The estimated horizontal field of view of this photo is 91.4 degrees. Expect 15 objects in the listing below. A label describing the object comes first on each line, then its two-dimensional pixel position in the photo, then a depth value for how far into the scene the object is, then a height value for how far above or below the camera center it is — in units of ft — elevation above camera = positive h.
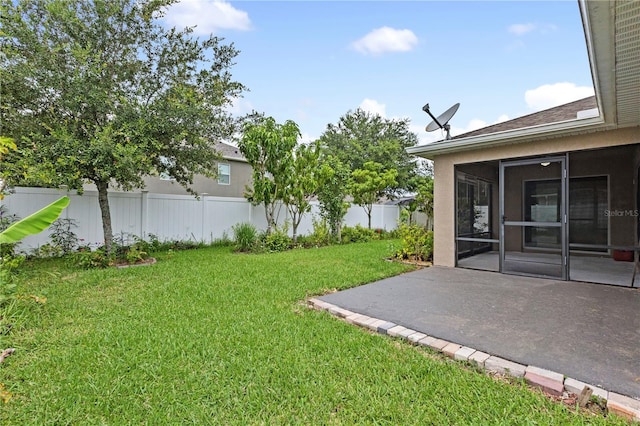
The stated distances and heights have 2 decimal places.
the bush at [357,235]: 41.72 -3.54
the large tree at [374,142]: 63.62 +14.82
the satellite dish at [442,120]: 25.38 +7.32
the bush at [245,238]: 32.09 -3.03
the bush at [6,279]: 11.41 -2.79
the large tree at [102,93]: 20.01 +8.17
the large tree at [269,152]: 32.32 +5.97
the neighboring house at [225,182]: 47.32 +4.51
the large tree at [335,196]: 39.96 +1.68
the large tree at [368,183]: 44.27 +3.78
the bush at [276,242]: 33.01 -3.49
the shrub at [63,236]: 25.25 -2.20
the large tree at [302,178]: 34.83 +3.55
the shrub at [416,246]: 26.02 -3.10
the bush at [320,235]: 38.22 -3.25
